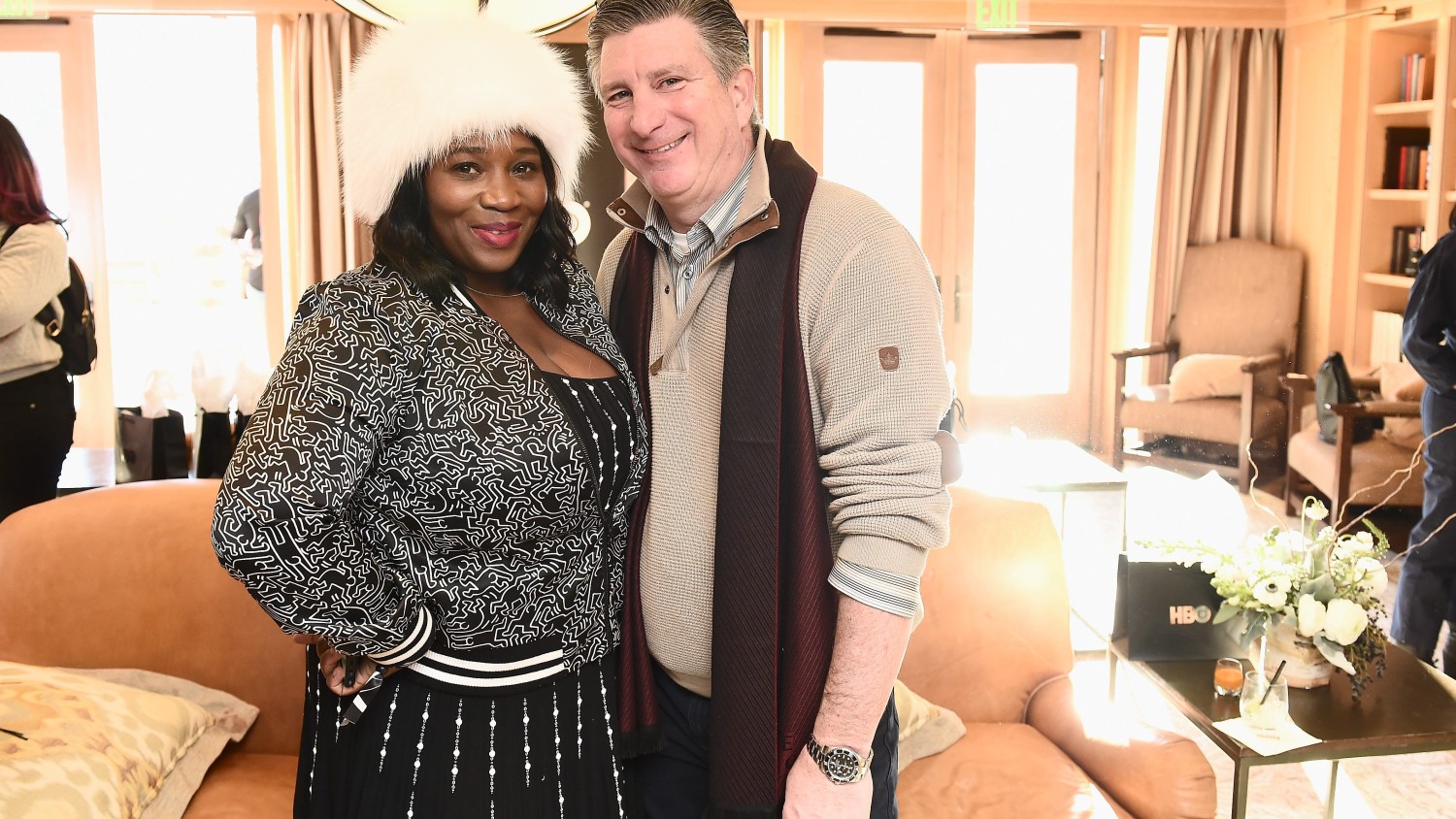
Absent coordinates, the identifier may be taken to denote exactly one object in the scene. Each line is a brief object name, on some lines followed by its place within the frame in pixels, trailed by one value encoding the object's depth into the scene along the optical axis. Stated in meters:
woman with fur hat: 1.27
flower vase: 2.31
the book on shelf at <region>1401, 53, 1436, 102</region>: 5.74
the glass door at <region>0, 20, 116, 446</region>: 6.36
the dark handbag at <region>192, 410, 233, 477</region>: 3.41
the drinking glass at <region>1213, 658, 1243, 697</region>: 2.25
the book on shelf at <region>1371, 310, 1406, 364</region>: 5.83
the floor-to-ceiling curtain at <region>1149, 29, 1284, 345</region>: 6.68
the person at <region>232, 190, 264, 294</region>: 6.56
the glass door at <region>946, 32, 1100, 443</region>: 6.79
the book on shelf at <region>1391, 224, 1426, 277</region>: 5.77
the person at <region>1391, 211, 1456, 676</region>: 3.46
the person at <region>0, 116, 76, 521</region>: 2.92
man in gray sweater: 1.28
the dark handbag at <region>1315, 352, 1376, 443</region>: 4.87
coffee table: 2.08
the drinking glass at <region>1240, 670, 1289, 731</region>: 2.09
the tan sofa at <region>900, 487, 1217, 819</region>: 2.15
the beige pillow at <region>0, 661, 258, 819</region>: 1.73
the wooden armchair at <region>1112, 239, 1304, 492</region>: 6.00
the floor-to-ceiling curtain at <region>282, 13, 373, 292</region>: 6.23
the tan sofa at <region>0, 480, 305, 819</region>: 2.21
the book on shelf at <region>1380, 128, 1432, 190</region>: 5.73
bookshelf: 5.76
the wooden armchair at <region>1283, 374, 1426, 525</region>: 4.72
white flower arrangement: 2.23
